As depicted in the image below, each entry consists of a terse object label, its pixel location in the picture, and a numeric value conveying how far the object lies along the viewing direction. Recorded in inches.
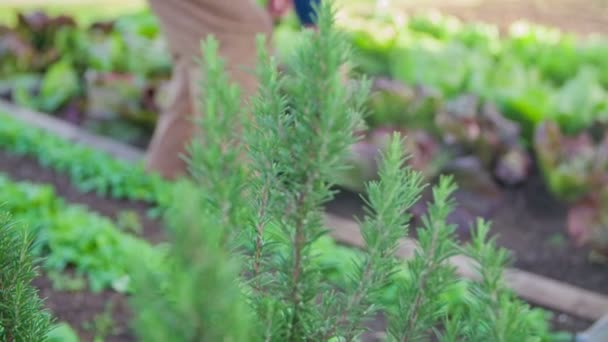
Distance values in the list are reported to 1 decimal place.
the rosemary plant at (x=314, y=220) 44.1
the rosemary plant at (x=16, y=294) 49.5
